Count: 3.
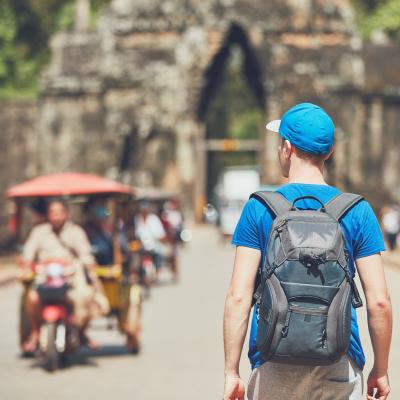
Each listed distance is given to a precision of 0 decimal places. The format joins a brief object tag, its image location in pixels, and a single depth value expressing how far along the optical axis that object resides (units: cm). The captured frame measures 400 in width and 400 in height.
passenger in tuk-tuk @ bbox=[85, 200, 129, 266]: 1273
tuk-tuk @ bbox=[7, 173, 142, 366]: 1221
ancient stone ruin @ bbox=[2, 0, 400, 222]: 4838
